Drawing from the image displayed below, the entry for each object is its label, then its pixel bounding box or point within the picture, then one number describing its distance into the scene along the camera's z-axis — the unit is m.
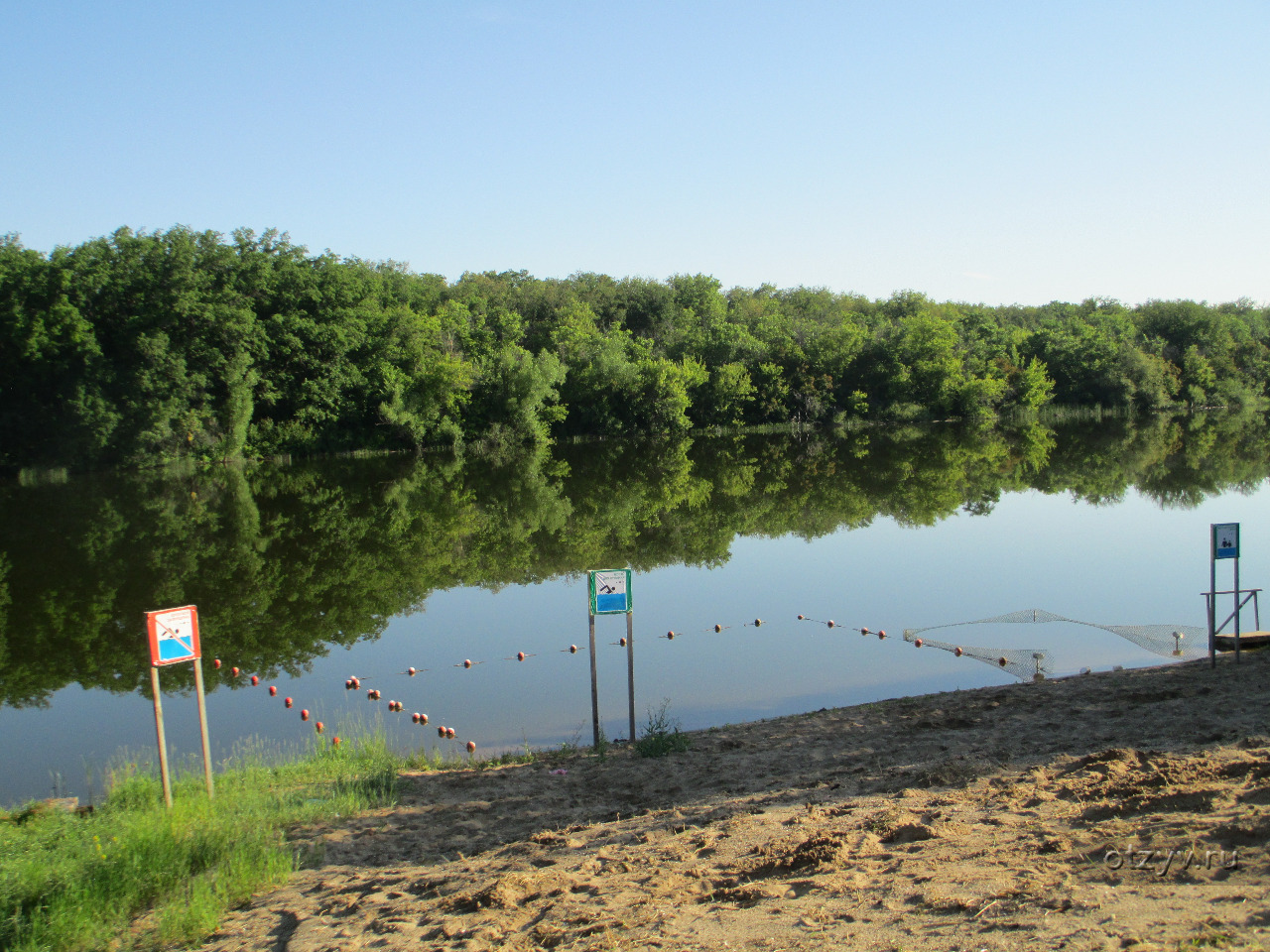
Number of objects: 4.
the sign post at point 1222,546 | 9.88
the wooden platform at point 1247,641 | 10.38
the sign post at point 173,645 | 7.25
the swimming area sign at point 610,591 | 8.91
